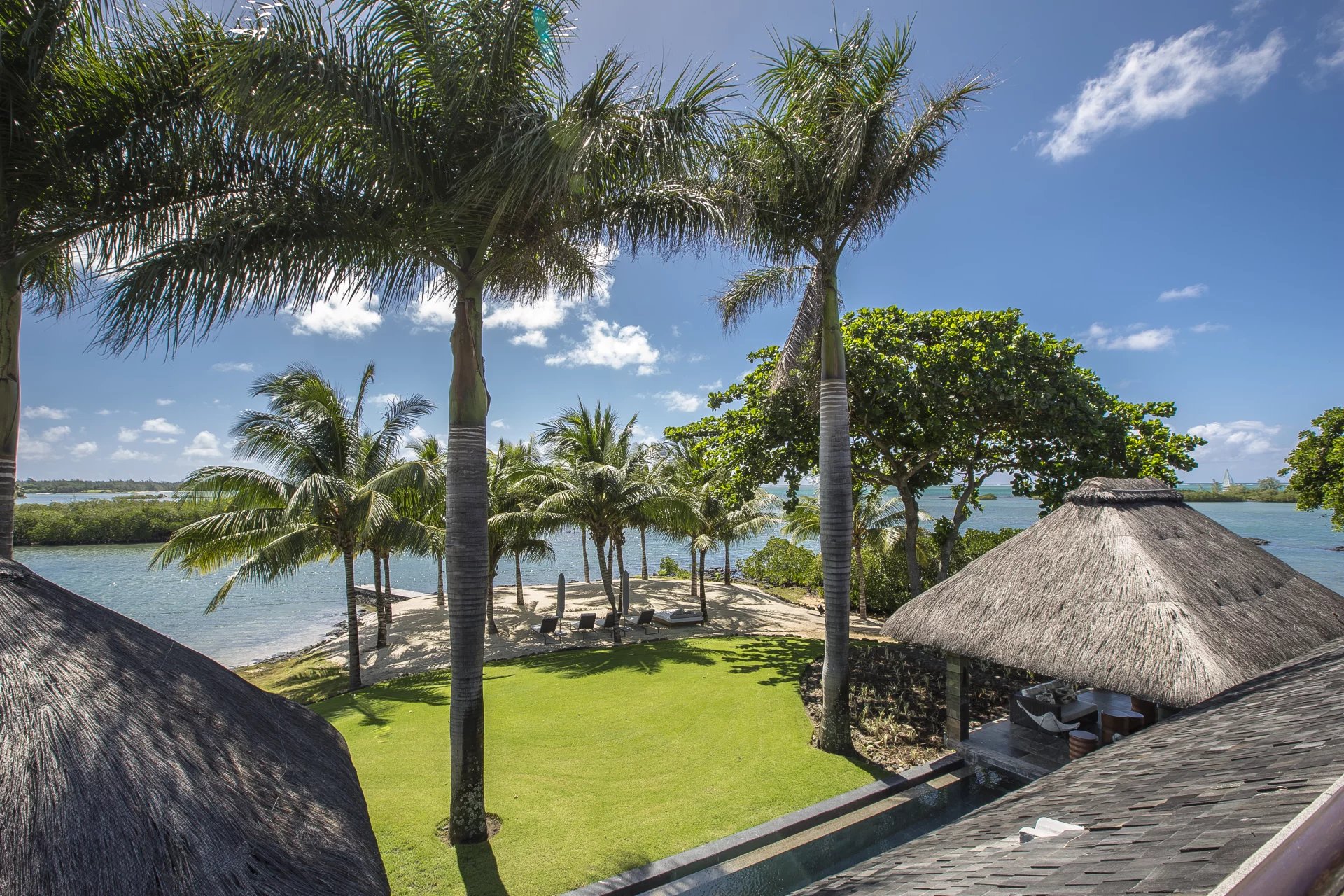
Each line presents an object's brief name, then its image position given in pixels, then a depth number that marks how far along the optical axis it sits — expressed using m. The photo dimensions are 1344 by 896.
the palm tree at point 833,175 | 7.71
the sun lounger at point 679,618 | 18.81
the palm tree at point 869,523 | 20.34
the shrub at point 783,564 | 28.33
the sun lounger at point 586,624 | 18.23
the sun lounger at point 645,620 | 18.48
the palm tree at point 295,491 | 12.40
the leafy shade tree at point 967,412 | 12.09
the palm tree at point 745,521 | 21.85
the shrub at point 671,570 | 34.31
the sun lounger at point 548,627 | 17.80
